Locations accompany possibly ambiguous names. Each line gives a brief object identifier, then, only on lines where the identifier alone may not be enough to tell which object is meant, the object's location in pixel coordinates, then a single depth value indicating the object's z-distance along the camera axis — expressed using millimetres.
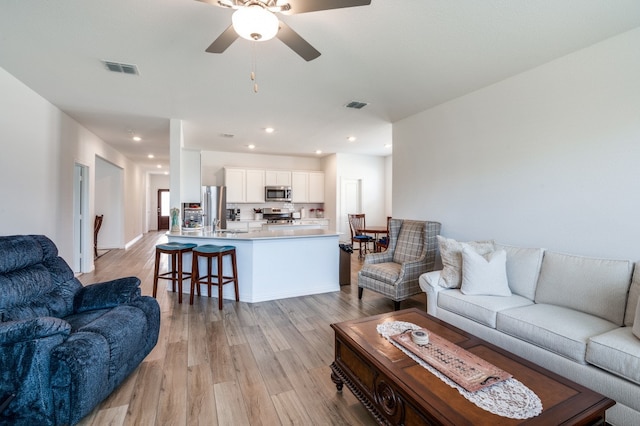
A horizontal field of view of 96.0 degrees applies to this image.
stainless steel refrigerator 6344
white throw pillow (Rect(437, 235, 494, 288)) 2832
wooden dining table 5977
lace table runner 1173
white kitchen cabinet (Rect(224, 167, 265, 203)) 7008
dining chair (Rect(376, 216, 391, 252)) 6238
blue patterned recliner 1495
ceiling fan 1599
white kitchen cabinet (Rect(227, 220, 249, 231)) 7051
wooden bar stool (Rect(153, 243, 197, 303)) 3664
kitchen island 3842
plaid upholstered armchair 3395
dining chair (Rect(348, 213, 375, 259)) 6730
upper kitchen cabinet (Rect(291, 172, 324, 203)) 7754
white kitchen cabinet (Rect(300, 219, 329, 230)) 7364
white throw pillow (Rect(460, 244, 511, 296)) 2588
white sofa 1658
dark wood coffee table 1159
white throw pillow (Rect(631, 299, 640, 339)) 1730
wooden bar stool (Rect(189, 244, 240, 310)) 3549
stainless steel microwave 7340
